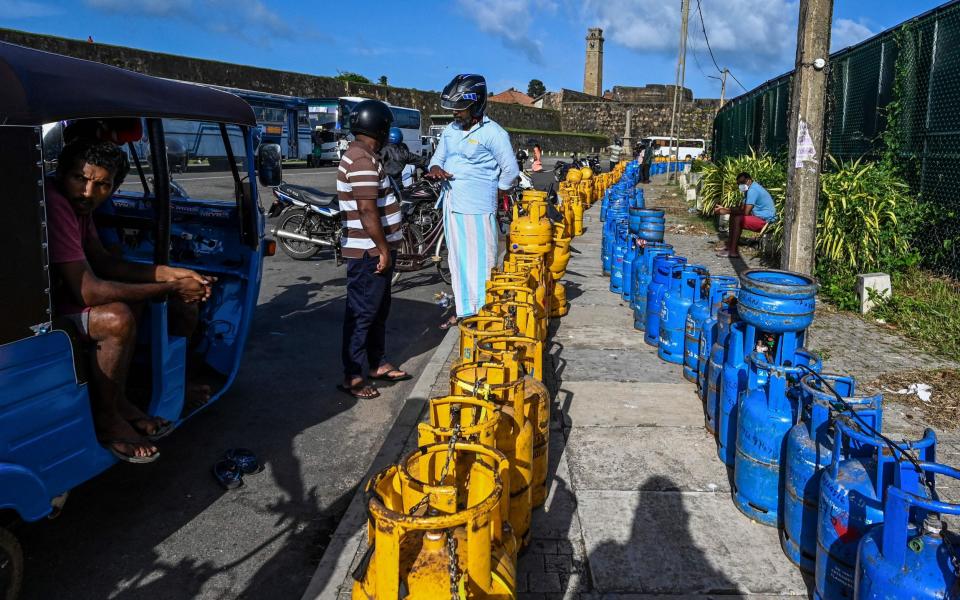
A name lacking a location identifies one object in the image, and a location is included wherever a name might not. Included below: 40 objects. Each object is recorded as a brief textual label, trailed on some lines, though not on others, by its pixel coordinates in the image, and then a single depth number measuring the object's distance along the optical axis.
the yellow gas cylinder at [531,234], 6.54
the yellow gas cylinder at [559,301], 7.14
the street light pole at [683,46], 29.27
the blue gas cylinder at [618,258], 8.38
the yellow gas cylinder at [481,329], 3.63
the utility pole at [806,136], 4.83
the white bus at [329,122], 33.62
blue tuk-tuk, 2.62
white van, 46.69
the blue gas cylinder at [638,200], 14.92
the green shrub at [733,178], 13.05
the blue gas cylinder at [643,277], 6.64
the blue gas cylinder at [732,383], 3.77
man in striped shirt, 4.82
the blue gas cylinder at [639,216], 8.21
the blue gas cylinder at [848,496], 2.42
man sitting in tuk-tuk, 3.06
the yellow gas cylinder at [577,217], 11.76
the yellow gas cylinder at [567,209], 10.18
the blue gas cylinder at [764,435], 3.15
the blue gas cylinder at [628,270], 7.78
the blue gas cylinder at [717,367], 4.17
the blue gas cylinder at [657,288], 5.85
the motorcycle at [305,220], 9.55
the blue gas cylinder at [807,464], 2.82
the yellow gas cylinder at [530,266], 5.31
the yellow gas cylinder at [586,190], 16.44
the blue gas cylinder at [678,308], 5.41
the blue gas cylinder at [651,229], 7.91
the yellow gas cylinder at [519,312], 4.12
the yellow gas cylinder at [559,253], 7.75
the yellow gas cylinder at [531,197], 7.72
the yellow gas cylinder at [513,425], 2.87
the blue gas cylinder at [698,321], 4.95
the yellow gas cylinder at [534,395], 3.20
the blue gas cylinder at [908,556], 2.04
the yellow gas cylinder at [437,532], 1.82
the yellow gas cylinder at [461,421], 2.38
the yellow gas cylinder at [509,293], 4.47
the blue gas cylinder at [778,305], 3.59
